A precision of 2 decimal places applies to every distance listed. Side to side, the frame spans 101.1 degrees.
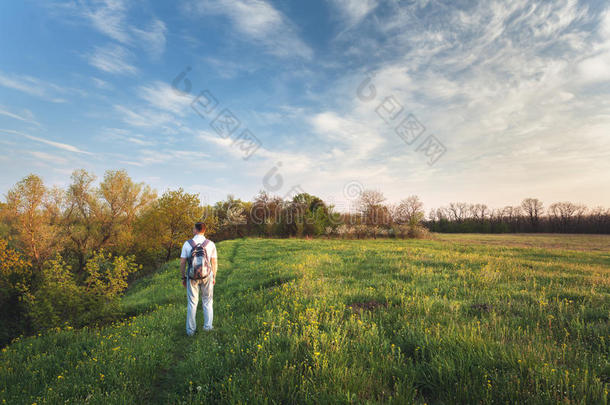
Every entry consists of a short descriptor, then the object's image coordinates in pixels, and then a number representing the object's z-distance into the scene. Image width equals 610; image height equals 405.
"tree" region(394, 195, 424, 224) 41.00
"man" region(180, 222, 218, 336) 7.00
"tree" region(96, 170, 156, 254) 34.63
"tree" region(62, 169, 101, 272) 32.22
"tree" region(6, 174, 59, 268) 25.09
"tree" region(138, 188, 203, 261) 31.92
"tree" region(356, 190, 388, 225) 42.16
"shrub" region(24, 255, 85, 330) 11.37
